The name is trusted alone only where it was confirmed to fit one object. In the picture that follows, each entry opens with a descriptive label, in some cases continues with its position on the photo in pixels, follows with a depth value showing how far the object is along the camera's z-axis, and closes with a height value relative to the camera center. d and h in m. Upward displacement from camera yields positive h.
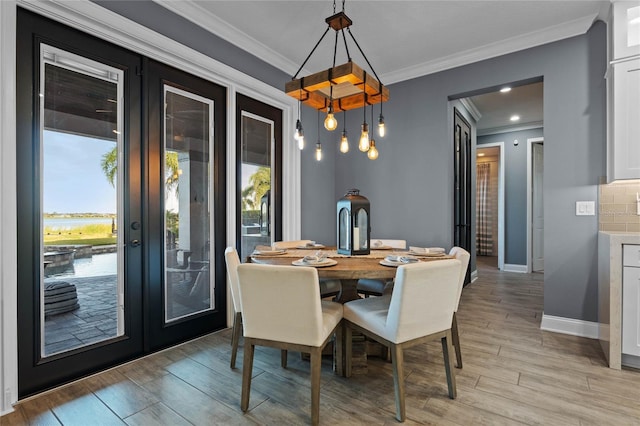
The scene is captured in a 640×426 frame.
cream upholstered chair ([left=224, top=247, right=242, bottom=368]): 2.23 -0.59
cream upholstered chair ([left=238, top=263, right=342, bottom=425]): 1.61 -0.54
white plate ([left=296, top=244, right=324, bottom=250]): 2.84 -0.32
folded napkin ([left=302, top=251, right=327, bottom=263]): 2.02 -0.31
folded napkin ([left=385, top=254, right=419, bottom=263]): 2.03 -0.31
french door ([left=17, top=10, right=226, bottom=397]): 1.90 +0.07
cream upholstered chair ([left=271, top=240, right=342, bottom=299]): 2.78 -0.66
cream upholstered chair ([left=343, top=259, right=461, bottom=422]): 1.65 -0.57
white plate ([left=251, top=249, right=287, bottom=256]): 2.43 -0.31
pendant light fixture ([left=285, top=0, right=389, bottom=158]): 1.87 +0.81
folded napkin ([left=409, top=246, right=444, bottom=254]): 2.41 -0.30
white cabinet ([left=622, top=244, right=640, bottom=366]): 2.18 -0.62
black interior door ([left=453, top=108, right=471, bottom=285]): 4.26 +0.42
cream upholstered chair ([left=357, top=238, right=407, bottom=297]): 2.81 -0.64
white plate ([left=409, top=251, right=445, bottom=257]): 2.32 -0.32
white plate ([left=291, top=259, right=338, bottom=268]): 1.93 -0.32
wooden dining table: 1.83 -0.33
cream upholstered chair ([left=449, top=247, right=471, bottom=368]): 2.19 -0.76
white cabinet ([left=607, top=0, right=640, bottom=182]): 2.42 +0.95
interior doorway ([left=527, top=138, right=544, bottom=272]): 5.88 +0.12
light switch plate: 2.86 +0.03
